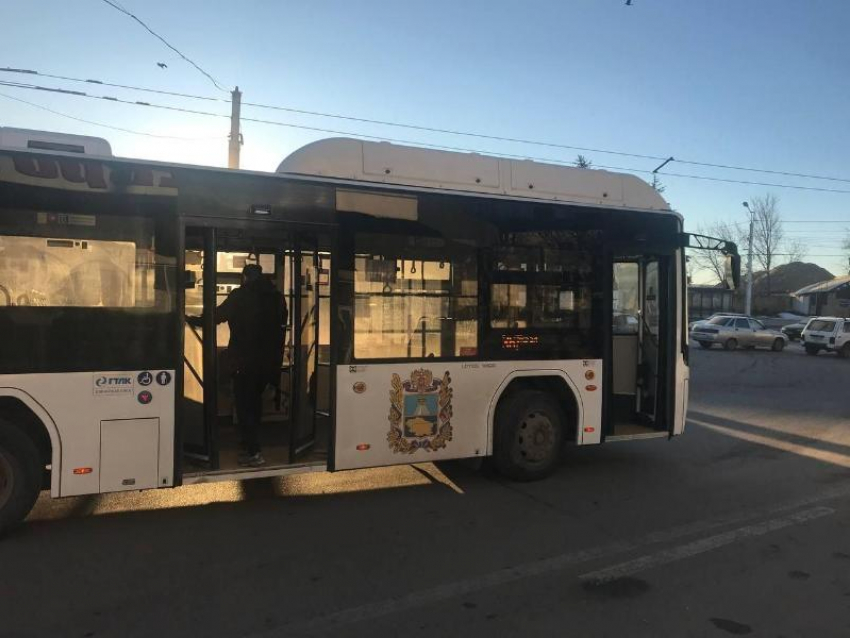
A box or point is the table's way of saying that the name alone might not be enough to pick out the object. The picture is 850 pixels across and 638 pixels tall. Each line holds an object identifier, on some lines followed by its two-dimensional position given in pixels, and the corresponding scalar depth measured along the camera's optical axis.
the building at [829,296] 61.85
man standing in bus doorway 6.02
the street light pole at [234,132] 18.19
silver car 30.17
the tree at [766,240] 71.75
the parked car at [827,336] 27.95
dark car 41.00
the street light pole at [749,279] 51.70
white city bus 4.79
